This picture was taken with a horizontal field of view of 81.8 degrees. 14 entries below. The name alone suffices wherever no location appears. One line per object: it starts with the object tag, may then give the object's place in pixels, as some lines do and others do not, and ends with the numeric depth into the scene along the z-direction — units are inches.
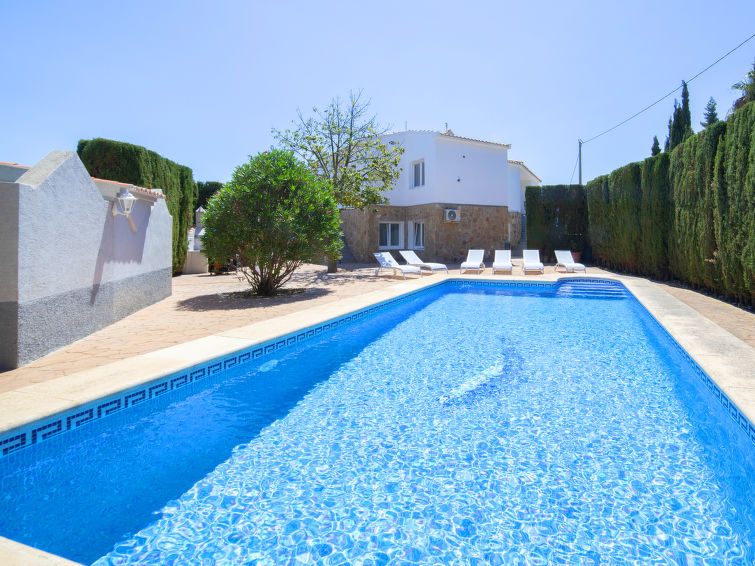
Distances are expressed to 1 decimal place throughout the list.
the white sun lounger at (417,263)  647.8
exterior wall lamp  279.9
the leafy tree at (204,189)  1127.6
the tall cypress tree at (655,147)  1245.9
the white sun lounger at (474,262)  631.8
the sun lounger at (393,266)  588.7
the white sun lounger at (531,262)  614.8
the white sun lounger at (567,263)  628.4
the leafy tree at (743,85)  848.3
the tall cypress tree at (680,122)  940.0
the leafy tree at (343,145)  656.4
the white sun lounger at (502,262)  627.5
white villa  832.3
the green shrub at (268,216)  382.3
